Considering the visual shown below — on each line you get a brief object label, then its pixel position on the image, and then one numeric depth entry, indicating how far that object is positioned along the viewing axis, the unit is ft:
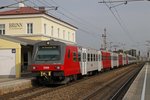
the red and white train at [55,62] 57.89
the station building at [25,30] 75.50
